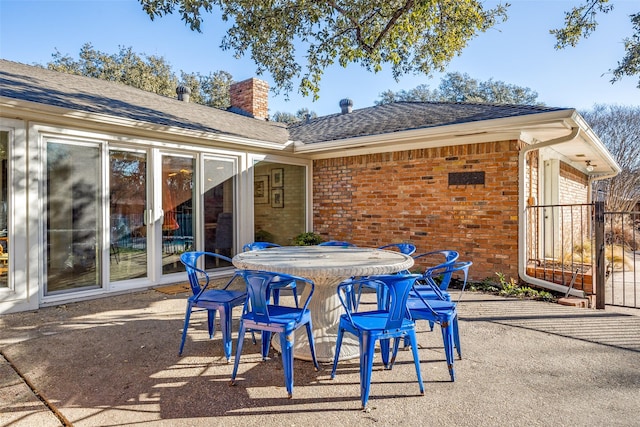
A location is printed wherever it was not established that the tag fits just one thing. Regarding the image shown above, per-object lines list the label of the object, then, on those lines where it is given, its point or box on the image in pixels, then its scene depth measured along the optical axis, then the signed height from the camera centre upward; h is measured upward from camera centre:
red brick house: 4.70 +0.52
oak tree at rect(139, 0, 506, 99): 6.13 +3.20
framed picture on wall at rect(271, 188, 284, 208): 7.86 +0.31
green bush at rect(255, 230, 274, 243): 7.52 -0.47
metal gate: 4.78 -0.99
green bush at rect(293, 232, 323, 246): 7.47 -0.52
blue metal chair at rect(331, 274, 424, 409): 2.41 -0.76
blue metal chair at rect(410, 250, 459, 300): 3.13 -0.54
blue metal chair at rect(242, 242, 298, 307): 3.28 -0.61
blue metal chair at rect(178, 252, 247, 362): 3.16 -0.75
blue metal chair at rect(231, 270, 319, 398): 2.58 -0.75
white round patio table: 2.86 -0.44
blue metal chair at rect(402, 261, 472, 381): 2.82 -0.76
